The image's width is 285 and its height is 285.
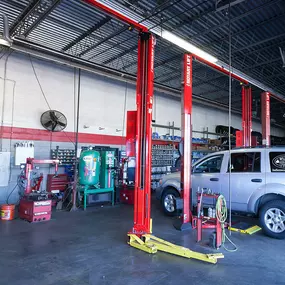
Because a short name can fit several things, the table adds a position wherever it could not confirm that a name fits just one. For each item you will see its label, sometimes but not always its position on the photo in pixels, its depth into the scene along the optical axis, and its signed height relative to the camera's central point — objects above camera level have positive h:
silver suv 4.68 -0.42
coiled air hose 4.12 -0.89
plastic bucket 5.92 -1.31
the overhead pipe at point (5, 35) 5.25 +2.70
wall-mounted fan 7.87 +1.24
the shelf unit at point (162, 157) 10.91 +0.15
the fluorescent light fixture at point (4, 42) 5.19 +2.49
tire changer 5.85 -1.07
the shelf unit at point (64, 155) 8.13 +0.12
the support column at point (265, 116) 10.12 +1.87
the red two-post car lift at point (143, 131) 4.57 +0.56
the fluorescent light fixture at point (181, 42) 4.85 +2.41
